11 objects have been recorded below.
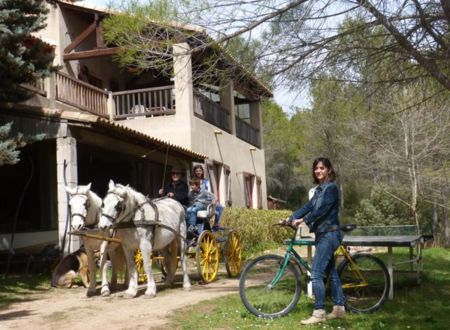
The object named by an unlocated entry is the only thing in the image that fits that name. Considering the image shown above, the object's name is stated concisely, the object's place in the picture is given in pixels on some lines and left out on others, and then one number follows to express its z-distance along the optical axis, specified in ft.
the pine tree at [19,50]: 34.27
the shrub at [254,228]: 58.29
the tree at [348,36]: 24.38
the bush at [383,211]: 98.37
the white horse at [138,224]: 28.73
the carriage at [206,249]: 35.13
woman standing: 22.21
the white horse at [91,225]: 29.25
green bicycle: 23.35
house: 41.24
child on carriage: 35.70
